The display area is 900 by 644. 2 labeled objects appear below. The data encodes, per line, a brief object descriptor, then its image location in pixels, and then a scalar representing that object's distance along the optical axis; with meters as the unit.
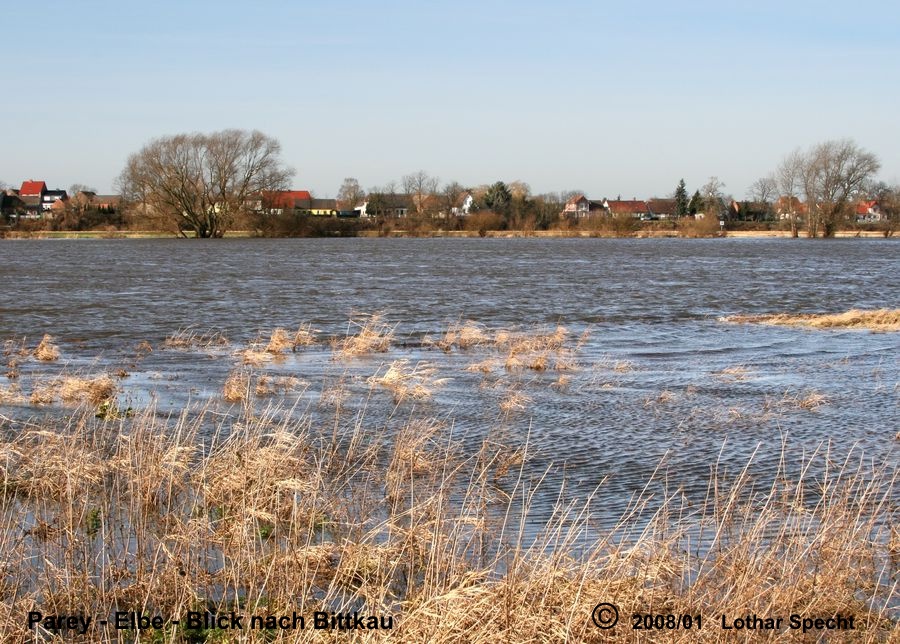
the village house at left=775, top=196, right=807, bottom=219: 127.25
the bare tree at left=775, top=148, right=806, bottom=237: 121.94
